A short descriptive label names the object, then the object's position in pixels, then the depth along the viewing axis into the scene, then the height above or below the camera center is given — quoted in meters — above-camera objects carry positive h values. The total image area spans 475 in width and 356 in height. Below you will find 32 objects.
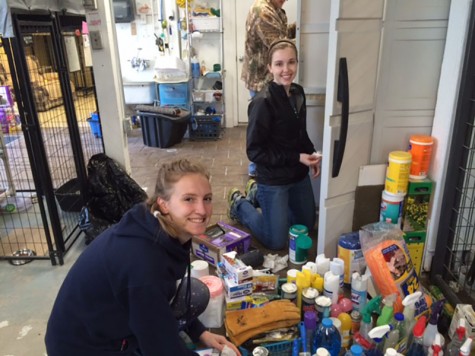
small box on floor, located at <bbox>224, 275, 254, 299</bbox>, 1.81 -1.04
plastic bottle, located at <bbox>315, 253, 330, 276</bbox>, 1.92 -1.00
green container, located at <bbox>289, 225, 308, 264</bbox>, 2.33 -1.07
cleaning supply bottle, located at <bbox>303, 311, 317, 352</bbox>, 1.60 -1.07
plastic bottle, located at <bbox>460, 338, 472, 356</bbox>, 1.42 -1.03
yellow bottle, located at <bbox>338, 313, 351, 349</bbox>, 1.65 -1.11
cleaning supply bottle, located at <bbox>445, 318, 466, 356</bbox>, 1.54 -1.10
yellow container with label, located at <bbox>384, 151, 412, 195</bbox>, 2.01 -0.62
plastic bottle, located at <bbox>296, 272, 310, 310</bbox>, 1.82 -1.03
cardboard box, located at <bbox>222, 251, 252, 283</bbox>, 1.82 -0.97
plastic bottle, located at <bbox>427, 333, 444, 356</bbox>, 1.48 -1.07
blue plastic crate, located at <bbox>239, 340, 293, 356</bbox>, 1.59 -1.14
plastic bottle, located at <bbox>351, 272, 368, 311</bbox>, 1.82 -1.07
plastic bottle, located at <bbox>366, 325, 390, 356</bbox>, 1.48 -1.04
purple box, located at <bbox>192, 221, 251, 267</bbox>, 2.33 -1.10
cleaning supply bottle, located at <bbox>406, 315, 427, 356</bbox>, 1.56 -1.11
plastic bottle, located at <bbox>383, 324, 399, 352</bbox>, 1.55 -1.08
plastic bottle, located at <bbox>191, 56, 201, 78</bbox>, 5.25 -0.27
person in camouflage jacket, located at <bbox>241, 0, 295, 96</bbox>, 3.16 +0.07
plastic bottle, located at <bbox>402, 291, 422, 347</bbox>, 1.64 -1.05
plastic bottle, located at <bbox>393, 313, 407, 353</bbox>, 1.56 -1.08
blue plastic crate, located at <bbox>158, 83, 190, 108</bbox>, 5.03 -0.57
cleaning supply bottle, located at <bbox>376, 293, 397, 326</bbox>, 1.59 -1.02
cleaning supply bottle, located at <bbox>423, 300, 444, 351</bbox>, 1.61 -1.10
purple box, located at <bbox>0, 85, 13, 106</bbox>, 3.06 -0.34
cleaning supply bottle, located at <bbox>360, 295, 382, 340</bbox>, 1.62 -1.06
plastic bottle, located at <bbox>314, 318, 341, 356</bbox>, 1.53 -1.07
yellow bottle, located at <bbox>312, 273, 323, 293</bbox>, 1.84 -1.04
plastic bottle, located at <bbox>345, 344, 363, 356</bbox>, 1.39 -1.01
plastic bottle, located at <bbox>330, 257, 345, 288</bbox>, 1.86 -0.99
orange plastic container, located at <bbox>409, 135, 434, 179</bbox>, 2.03 -0.55
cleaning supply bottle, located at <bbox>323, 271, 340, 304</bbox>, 1.80 -1.03
